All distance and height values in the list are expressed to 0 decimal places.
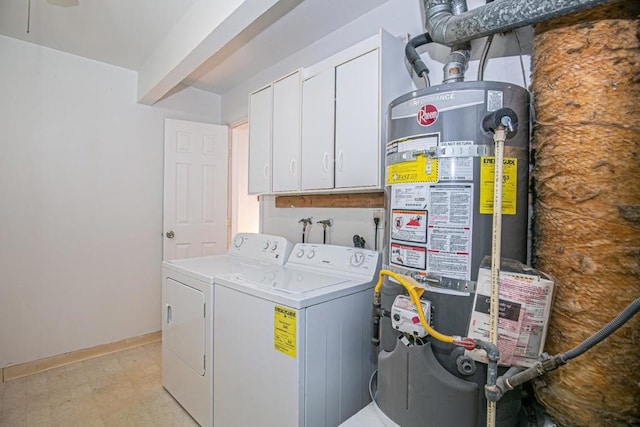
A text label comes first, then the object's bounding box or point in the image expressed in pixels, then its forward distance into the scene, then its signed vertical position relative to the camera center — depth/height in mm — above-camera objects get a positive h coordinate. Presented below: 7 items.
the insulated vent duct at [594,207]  871 +23
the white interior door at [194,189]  3199 +207
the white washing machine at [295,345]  1310 -631
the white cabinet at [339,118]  1630 +556
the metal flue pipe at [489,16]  976 +716
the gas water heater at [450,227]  983 -49
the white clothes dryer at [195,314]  1787 -666
